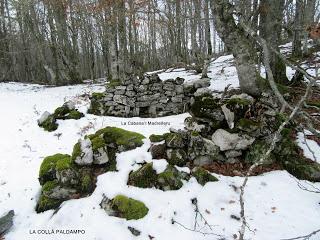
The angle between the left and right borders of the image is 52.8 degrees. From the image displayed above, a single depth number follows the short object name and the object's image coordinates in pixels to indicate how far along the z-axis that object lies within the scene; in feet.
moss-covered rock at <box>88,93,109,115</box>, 30.60
